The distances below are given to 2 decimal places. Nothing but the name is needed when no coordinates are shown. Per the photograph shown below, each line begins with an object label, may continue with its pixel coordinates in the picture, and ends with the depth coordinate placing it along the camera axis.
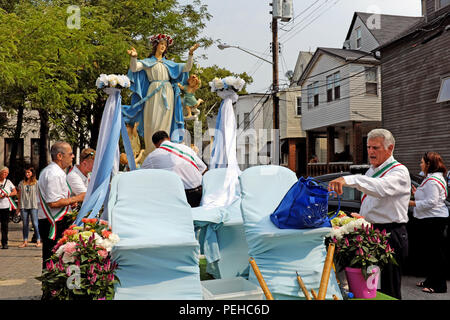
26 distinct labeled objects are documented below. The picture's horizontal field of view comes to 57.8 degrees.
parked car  6.49
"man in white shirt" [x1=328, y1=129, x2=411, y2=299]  4.10
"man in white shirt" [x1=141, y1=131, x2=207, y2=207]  5.85
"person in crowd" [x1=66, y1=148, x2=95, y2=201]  6.05
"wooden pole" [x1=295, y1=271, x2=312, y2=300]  3.86
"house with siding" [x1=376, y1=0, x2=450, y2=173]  15.10
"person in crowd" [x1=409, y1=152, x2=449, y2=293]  5.89
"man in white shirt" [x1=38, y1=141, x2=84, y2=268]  5.50
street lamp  19.15
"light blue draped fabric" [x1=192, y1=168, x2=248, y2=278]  5.07
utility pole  17.34
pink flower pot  4.07
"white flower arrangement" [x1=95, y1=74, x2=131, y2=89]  6.24
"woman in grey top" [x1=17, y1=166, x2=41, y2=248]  10.34
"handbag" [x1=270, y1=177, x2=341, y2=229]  3.76
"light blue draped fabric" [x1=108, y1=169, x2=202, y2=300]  3.68
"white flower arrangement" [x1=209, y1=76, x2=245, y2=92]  7.68
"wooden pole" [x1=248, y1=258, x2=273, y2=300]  3.80
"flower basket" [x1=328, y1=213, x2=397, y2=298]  4.03
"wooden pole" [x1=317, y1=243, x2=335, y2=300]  3.79
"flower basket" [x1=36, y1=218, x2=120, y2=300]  3.37
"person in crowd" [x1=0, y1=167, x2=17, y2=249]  9.62
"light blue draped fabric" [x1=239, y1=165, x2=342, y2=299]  3.96
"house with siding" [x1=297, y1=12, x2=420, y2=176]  22.95
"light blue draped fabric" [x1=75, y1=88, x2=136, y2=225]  5.29
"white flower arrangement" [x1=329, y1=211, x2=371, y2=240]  4.18
